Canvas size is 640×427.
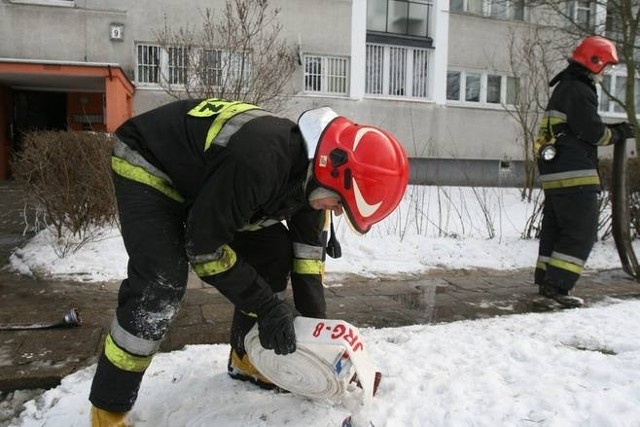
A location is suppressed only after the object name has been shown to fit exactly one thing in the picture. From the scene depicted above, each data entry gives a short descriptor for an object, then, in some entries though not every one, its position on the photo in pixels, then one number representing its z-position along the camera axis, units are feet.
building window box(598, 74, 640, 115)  59.21
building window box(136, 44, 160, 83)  43.24
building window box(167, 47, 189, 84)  26.46
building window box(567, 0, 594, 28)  54.85
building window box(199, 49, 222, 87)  23.04
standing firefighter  14.17
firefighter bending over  6.59
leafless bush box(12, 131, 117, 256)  17.60
